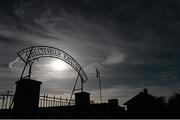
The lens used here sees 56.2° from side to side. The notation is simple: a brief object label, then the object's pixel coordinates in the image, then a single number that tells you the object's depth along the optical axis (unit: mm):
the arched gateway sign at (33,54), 10129
